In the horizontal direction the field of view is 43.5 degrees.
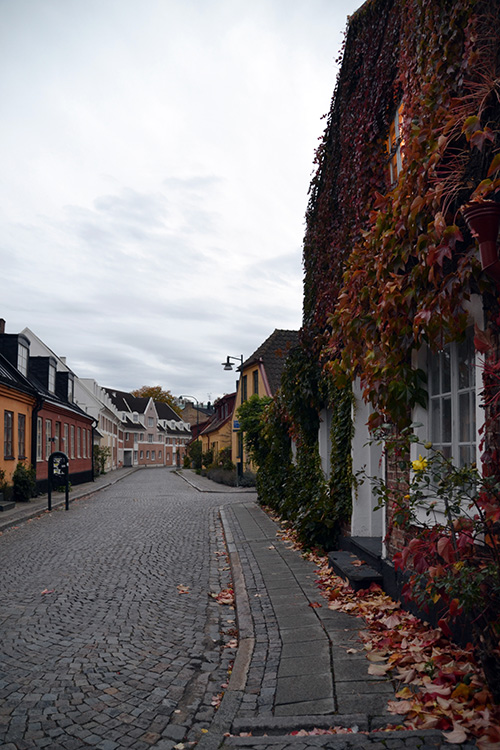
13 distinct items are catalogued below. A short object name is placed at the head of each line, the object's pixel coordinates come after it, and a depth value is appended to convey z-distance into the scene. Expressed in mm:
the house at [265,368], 27969
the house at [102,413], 52594
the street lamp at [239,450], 28062
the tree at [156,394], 103562
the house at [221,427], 39156
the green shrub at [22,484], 19406
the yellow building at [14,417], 18953
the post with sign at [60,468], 18719
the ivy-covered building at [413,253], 4406
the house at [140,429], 81125
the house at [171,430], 96625
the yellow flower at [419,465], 4016
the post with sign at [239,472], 27977
